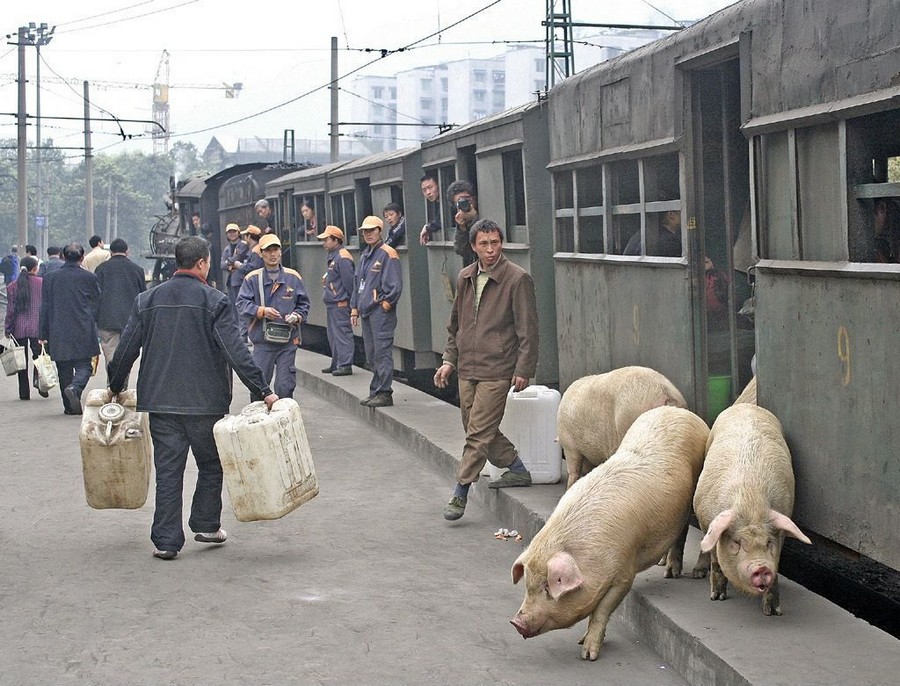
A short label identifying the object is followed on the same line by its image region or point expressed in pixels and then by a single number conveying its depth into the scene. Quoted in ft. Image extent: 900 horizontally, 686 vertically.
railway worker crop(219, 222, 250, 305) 62.54
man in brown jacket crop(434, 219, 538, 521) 27.02
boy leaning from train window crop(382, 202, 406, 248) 47.80
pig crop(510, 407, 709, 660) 18.04
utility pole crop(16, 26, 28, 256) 115.44
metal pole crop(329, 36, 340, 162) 114.93
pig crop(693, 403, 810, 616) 18.15
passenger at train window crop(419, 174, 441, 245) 43.62
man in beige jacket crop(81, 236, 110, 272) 68.59
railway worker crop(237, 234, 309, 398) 38.19
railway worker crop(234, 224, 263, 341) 57.00
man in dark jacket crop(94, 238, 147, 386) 49.60
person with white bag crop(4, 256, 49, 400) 51.96
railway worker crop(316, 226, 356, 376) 51.60
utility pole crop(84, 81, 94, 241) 164.53
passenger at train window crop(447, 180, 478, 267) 35.35
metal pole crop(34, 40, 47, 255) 141.79
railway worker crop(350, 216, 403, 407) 43.19
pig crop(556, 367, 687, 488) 25.29
